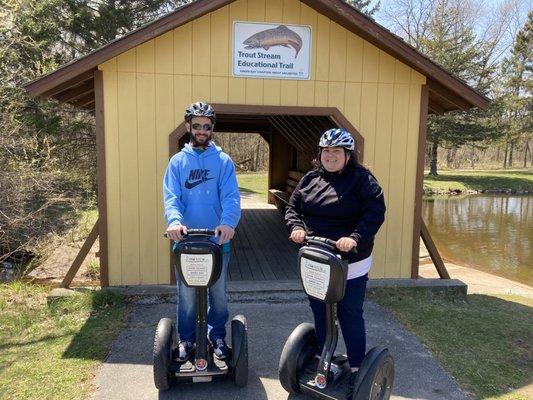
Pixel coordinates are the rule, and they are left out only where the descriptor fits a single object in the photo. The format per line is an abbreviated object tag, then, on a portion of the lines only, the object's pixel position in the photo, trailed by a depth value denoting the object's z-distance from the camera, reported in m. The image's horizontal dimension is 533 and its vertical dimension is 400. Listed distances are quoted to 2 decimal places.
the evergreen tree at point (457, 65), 24.16
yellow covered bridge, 5.17
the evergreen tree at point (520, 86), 30.72
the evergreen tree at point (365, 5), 27.59
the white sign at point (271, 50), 5.32
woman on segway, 2.92
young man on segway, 3.24
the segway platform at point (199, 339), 2.95
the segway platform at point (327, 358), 2.73
